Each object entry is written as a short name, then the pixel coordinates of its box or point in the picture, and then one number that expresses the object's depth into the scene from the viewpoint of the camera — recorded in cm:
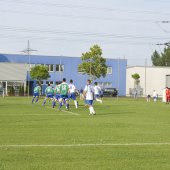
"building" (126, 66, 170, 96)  10412
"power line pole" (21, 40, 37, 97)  10015
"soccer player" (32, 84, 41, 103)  4591
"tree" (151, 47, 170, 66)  16538
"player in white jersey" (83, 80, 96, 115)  2914
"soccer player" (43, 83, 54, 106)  4178
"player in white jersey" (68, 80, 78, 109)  3870
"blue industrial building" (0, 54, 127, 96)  10750
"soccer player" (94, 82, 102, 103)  5000
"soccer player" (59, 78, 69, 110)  3334
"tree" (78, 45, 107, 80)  9231
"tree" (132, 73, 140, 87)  10378
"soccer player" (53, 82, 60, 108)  3681
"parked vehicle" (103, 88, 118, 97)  9641
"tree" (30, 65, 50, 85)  9338
